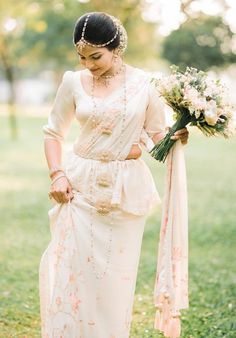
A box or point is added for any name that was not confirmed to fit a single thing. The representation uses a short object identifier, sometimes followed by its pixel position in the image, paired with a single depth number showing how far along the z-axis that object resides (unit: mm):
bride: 4043
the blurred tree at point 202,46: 36938
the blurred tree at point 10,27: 18234
